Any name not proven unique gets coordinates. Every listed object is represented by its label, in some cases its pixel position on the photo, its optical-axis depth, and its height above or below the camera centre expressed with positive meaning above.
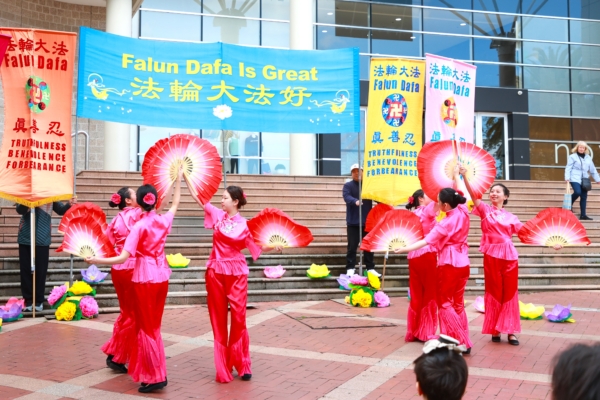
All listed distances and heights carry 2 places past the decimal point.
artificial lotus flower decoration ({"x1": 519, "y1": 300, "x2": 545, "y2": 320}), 8.60 -1.37
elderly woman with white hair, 13.89 +0.82
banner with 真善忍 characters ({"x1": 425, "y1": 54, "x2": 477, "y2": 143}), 9.48 +1.67
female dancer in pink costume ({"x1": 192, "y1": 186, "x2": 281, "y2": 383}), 5.78 -0.65
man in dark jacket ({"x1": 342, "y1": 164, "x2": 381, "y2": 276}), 10.41 -0.10
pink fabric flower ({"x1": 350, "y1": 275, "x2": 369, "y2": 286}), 9.91 -1.08
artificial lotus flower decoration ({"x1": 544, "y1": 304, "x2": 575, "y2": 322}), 8.34 -1.36
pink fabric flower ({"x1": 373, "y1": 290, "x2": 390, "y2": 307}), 9.49 -1.31
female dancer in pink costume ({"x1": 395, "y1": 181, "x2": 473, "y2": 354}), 6.52 -0.55
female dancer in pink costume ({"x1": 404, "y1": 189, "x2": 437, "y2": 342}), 7.20 -0.96
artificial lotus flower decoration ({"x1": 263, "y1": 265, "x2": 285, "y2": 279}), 10.16 -0.97
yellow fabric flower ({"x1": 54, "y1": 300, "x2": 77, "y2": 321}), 8.20 -1.28
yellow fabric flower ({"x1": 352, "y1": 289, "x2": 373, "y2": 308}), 9.41 -1.30
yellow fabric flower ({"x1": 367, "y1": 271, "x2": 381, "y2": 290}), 9.82 -1.07
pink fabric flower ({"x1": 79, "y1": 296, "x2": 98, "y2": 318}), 8.36 -1.25
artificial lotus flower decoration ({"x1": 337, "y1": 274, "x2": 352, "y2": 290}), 10.20 -1.13
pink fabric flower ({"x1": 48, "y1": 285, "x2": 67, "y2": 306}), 8.48 -1.10
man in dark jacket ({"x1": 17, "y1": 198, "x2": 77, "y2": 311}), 8.41 -0.52
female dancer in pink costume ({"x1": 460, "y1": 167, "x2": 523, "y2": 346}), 7.10 -0.63
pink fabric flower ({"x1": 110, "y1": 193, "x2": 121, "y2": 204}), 6.12 +0.13
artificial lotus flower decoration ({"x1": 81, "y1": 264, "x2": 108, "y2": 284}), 9.16 -0.91
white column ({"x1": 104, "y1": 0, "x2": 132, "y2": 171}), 16.20 +2.03
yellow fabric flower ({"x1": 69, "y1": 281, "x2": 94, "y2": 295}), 8.75 -1.05
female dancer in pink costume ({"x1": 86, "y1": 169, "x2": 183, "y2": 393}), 5.36 -0.64
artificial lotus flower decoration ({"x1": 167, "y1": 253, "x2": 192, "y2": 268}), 10.03 -0.77
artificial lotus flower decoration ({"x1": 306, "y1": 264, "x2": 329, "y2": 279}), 10.35 -0.98
